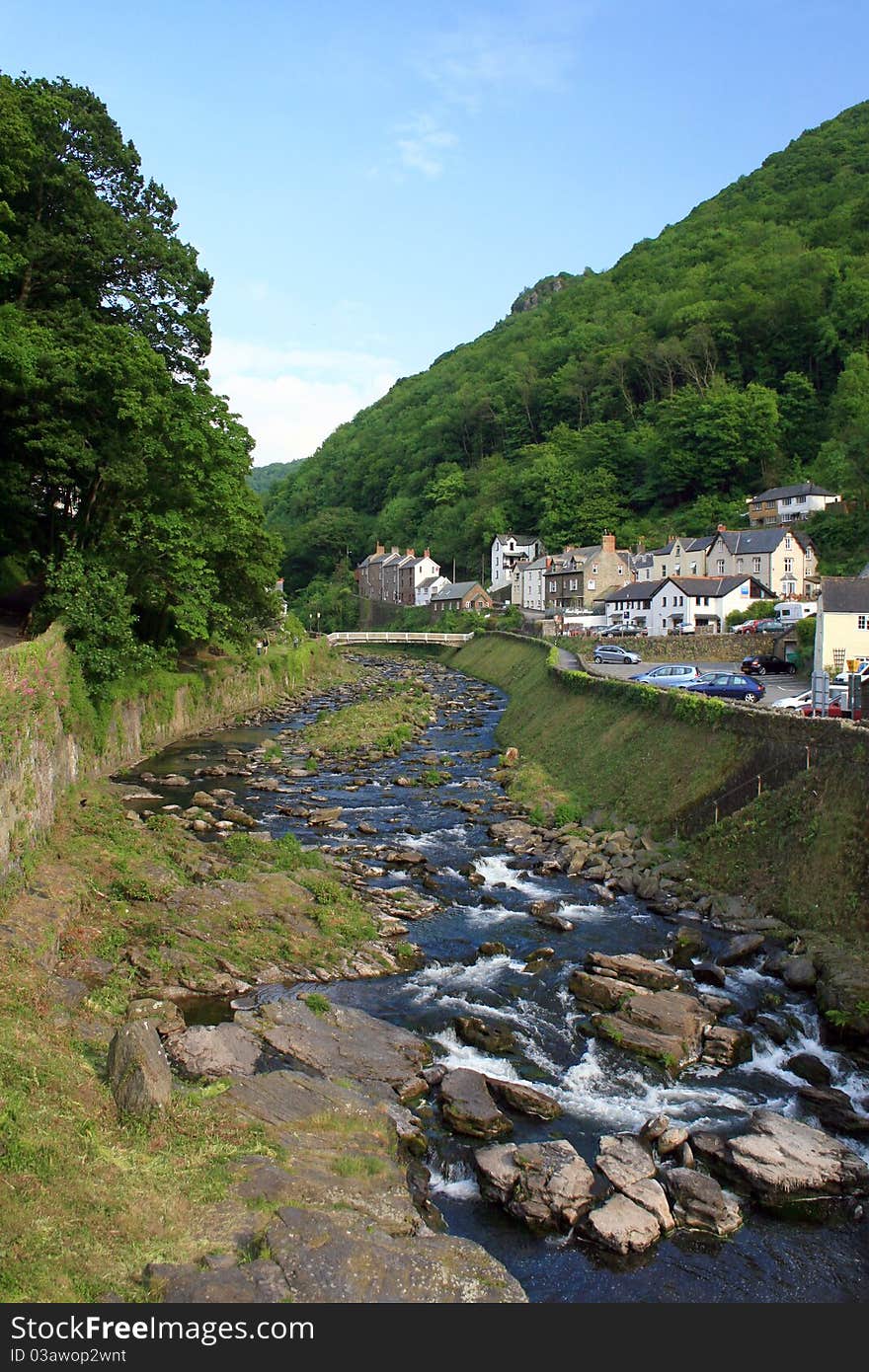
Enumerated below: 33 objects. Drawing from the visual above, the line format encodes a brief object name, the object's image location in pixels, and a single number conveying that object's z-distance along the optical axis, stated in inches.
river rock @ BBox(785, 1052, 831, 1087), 565.3
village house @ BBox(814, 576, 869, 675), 1763.0
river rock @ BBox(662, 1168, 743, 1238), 431.8
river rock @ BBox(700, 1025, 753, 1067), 589.6
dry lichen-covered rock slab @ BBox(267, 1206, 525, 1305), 344.2
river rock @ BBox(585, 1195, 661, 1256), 413.4
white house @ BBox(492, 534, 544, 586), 4995.1
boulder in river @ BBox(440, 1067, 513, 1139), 500.4
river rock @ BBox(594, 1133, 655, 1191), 455.5
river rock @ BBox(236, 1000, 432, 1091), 547.2
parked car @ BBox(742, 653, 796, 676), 2016.5
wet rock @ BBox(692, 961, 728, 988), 698.2
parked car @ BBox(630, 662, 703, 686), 1721.2
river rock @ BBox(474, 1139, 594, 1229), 430.3
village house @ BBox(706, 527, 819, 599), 3206.2
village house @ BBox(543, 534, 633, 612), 3949.3
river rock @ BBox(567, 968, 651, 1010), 657.6
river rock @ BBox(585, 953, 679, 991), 685.9
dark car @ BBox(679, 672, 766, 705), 1551.4
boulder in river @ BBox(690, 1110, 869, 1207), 455.5
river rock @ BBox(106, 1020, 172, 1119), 452.1
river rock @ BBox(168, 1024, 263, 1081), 518.6
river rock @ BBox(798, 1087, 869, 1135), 511.5
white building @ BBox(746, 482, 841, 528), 3572.8
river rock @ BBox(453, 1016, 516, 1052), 598.2
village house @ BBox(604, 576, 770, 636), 3026.6
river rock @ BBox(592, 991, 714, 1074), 590.2
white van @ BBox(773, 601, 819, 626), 2689.5
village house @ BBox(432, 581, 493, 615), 4800.7
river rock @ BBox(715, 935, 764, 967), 733.3
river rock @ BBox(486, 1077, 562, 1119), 523.5
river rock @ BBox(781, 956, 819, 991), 677.3
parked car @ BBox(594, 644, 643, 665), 2375.7
